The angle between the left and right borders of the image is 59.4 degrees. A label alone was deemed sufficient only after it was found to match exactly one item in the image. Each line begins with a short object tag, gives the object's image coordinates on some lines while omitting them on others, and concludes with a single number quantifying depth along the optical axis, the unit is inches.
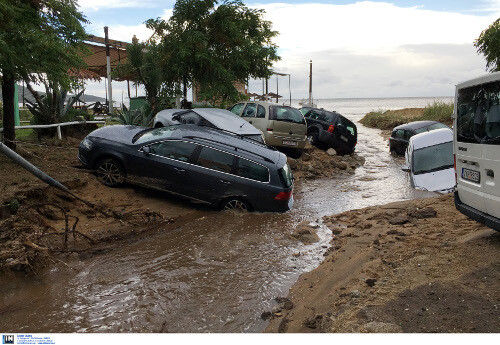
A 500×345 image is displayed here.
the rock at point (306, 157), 625.9
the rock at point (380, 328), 144.3
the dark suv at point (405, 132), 703.7
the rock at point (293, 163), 560.3
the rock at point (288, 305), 189.8
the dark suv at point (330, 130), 690.2
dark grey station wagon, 335.0
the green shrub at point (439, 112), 1189.0
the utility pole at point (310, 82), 1965.1
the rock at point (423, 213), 306.5
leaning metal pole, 251.8
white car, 396.8
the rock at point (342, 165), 617.6
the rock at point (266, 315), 183.3
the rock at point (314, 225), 329.7
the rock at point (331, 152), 685.3
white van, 195.3
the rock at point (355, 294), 179.8
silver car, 450.0
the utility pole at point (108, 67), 830.5
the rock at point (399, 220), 300.5
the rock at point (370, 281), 189.2
